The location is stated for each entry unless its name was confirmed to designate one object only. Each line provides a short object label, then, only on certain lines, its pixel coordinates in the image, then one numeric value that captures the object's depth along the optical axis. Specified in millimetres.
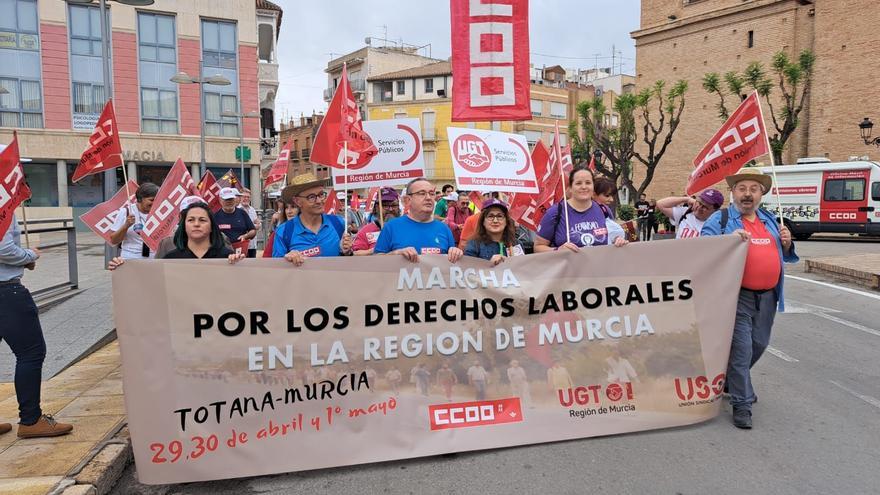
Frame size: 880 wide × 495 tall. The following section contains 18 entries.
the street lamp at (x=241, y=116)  26053
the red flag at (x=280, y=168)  13219
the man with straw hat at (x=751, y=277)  4582
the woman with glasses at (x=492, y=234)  4684
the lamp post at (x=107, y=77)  10617
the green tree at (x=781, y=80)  27484
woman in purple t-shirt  5070
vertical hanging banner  6176
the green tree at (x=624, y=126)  32616
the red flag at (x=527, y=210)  7113
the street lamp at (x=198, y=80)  19375
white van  22625
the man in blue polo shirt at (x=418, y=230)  4707
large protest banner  3771
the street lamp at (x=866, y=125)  22562
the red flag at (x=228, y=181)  11016
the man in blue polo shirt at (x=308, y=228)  4699
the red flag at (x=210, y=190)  10328
